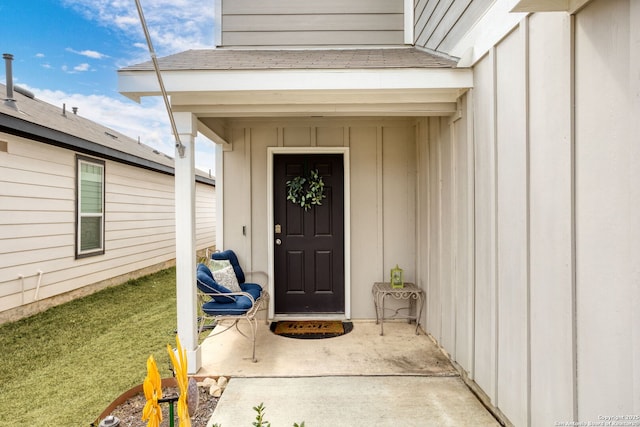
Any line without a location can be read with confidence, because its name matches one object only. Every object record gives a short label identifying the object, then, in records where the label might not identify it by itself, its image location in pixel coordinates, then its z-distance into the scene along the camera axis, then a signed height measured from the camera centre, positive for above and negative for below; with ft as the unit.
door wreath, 13.19 +0.99
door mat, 11.73 -4.21
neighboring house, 13.15 +0.36
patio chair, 9.88 -2.57
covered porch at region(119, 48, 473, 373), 12.28 +1.03
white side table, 11.74 -2.97
